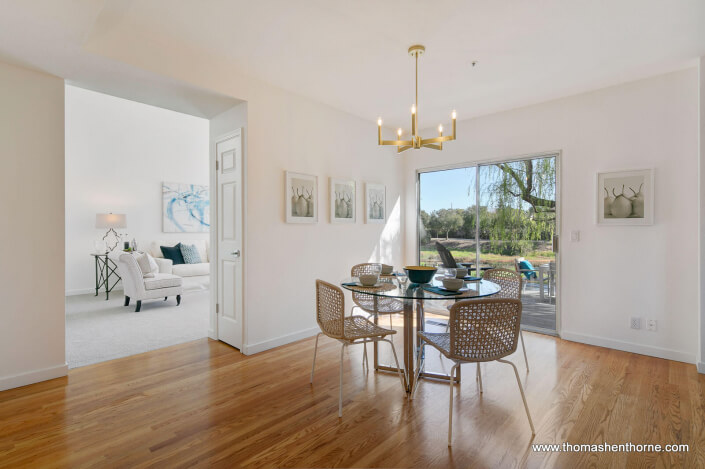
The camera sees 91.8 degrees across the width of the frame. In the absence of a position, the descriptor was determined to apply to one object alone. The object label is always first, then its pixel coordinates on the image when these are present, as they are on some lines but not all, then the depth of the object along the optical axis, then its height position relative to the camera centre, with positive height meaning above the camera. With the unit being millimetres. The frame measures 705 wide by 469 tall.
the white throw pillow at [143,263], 5203 -433
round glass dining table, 2227 -403
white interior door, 3400 -36
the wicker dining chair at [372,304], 3003 -652
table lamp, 6113 +196
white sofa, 6441 -681
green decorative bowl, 2611 -307
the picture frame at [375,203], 4676 +443
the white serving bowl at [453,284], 2298 -339
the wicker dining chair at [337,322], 2269 -621
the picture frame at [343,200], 4172 +428
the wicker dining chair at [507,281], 2959 -431
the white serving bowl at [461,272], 2723 -310
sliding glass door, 4008 +159
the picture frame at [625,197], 3289 +359
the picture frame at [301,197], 3674 +410
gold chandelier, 2629 +765
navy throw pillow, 6883 -391
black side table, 6161 -701
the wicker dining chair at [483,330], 1902 -556
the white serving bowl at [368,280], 2528 -341
